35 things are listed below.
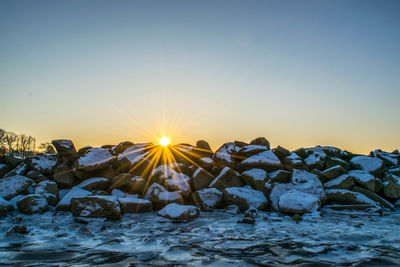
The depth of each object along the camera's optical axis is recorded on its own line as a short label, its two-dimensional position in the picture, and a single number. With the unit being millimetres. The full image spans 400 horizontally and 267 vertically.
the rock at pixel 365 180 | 7191
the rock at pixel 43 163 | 7982
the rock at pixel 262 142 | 9477
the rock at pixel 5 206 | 5414
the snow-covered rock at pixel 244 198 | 6309
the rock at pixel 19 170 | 7949
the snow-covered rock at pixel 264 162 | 8031
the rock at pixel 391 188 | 7272
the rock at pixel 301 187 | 6547
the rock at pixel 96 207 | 5234
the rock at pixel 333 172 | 7582
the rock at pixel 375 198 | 6658
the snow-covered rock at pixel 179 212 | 5234
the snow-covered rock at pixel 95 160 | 7395
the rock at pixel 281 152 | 8719
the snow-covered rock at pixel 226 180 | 7297
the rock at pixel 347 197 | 6383
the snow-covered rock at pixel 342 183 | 7035
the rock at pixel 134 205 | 5945
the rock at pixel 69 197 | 6051
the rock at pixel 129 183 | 7234
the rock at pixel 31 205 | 5723
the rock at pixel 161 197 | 6395
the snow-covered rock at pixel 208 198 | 6520
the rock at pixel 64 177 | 7431
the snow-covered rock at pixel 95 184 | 7051
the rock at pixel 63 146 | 8030
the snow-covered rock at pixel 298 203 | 5574
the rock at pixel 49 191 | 6559
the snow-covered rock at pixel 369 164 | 8562
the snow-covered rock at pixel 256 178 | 7201
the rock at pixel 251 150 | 8742
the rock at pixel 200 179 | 7419
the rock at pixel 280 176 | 7397
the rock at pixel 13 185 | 6535
